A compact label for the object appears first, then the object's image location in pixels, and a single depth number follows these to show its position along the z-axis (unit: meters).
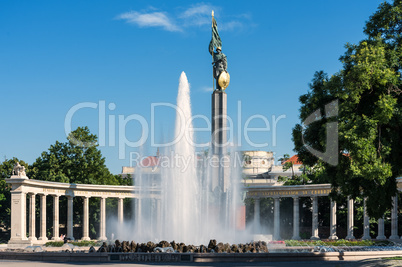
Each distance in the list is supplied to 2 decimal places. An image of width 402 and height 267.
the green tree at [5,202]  83.22
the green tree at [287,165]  95.34
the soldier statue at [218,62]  62.84
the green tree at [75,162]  80.31
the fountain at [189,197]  50.84
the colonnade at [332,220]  62.88
